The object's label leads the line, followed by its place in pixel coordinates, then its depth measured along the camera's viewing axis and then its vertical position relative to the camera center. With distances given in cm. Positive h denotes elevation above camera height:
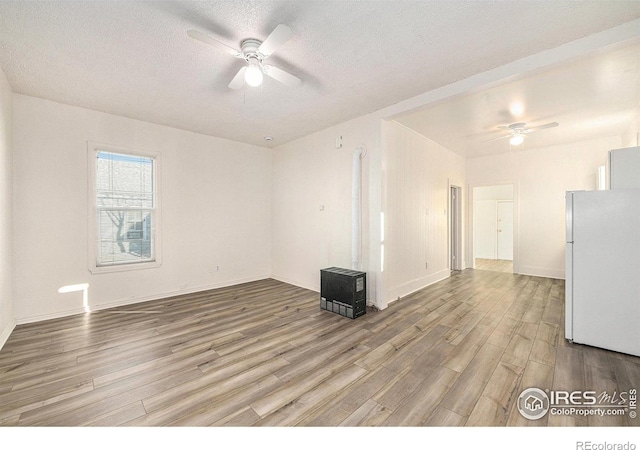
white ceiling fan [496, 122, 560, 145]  428 +152
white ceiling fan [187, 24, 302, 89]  197 +137
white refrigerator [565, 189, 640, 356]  258 -49
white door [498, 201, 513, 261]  868 -31
